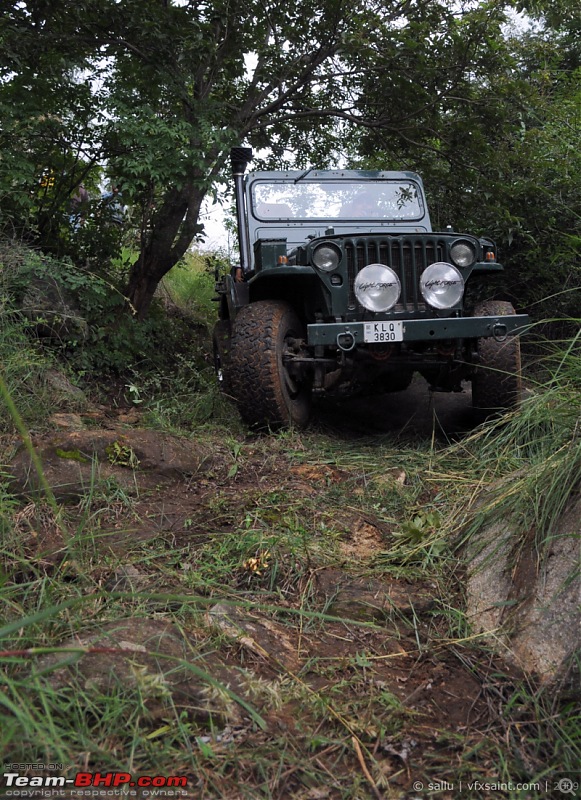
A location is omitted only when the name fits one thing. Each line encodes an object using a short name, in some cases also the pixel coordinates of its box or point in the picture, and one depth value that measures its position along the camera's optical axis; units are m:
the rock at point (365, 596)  2.13
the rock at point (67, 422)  3.53
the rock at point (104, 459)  2.73
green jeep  3.79
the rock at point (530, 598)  1.78
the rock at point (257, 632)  1.87
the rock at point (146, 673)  1.53
